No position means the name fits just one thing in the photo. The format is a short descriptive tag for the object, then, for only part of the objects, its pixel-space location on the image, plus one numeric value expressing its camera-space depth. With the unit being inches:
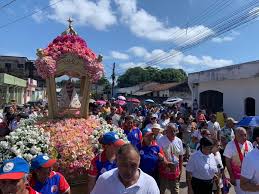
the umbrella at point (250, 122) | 180.9
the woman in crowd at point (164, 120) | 268.9
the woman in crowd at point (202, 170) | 120.0
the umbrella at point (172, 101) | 619.8
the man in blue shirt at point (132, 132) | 157.3
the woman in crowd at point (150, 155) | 127.6
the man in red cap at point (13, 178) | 59.2
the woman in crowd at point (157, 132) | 152.9
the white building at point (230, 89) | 389.6
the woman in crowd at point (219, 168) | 124.3
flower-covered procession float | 111.5
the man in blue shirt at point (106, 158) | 92.2
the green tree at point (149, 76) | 1813.6
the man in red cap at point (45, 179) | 81.5
